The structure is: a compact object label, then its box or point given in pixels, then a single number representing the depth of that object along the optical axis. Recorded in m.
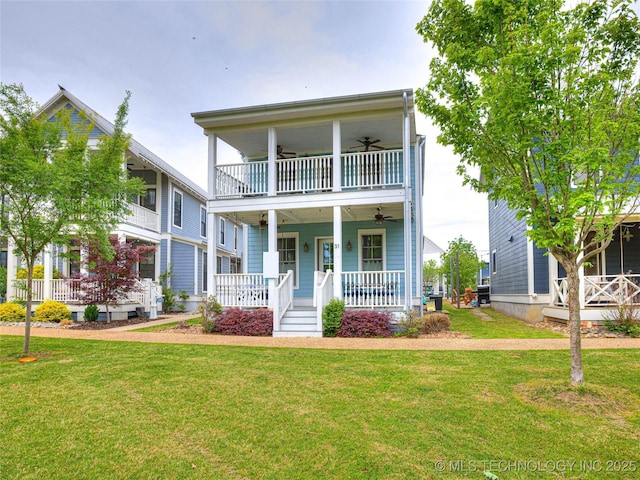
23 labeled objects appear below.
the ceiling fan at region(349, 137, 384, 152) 12.91
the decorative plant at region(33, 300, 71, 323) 13.17
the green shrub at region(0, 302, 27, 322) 13.27
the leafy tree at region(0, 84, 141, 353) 6.73
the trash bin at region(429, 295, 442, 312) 17.00
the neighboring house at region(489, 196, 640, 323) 10.49
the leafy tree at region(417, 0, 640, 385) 4.49
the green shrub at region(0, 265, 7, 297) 14.73
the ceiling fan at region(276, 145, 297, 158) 13.56
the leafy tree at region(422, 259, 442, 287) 38.09
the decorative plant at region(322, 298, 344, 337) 10.02
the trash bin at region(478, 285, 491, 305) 23.03
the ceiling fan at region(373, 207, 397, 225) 12.12
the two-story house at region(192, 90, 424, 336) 10.64
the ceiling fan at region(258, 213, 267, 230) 13.63
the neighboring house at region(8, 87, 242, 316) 14.97
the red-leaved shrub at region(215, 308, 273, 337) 10.45
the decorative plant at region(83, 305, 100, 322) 13.16
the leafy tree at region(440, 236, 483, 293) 27.13
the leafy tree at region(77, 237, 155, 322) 12.91
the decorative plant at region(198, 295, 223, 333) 10.88
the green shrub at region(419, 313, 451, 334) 10.12
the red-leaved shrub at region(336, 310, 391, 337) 9.88
